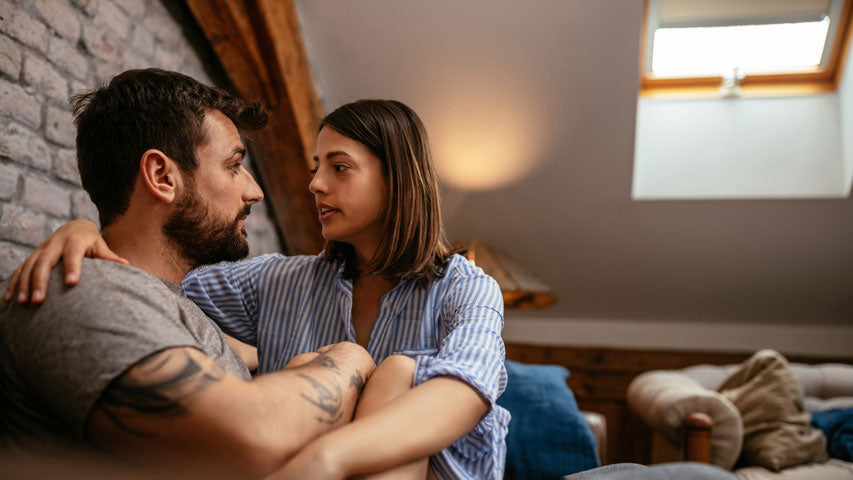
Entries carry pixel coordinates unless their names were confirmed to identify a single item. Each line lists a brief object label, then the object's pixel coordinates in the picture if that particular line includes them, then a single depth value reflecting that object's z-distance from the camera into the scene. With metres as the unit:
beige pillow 2.51
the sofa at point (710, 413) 2.37
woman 1.32
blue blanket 2.57
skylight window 2.97
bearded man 0.78
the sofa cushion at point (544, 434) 2.19
